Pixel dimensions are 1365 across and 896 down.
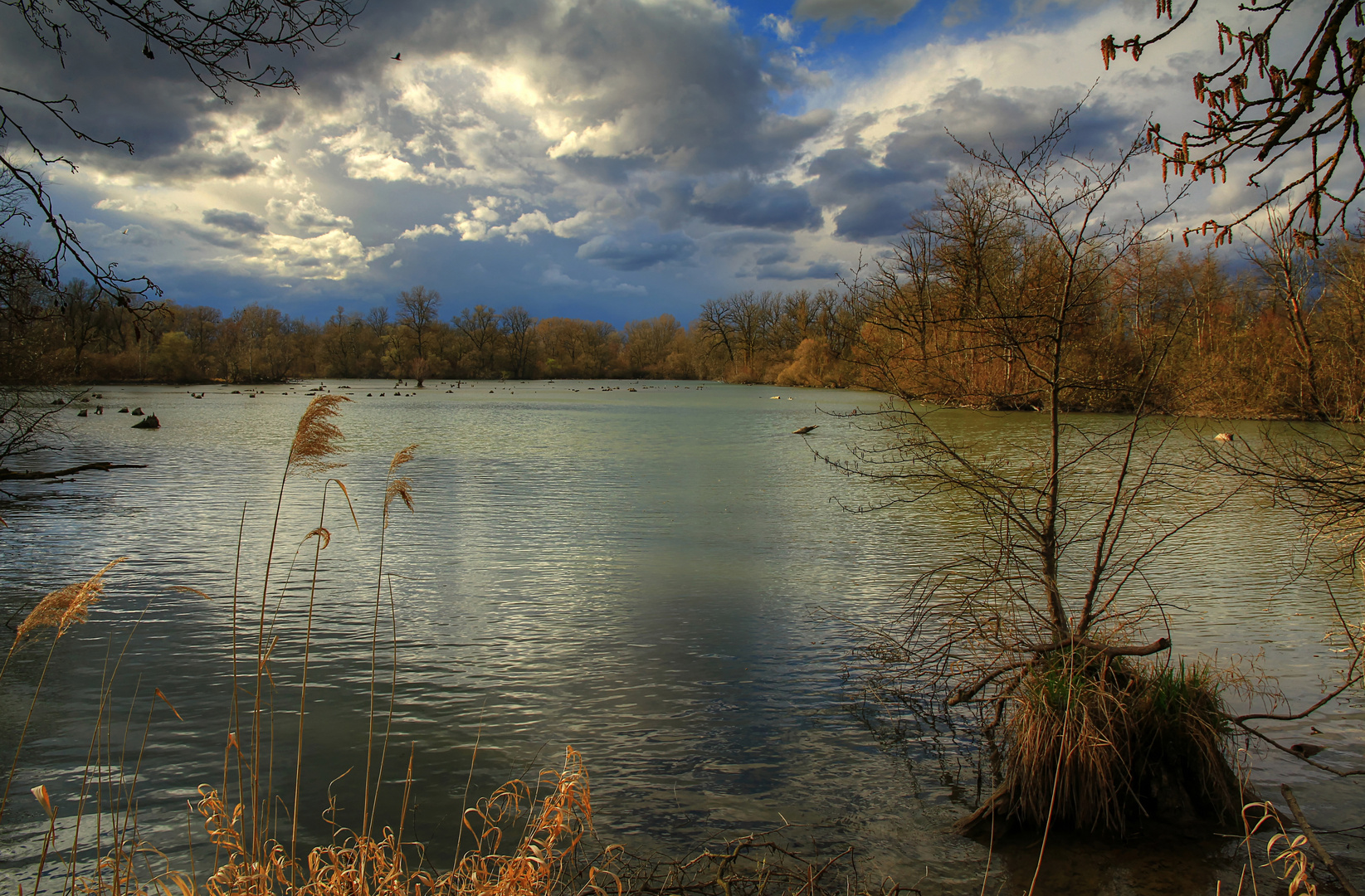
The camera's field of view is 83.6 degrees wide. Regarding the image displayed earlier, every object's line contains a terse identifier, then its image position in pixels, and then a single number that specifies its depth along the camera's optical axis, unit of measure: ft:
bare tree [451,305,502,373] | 391.45
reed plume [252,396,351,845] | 12.34
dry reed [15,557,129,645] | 9.37
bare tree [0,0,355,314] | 12.97
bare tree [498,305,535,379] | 399.44
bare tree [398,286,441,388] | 342.23
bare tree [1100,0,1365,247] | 10.23
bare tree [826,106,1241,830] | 14.83
